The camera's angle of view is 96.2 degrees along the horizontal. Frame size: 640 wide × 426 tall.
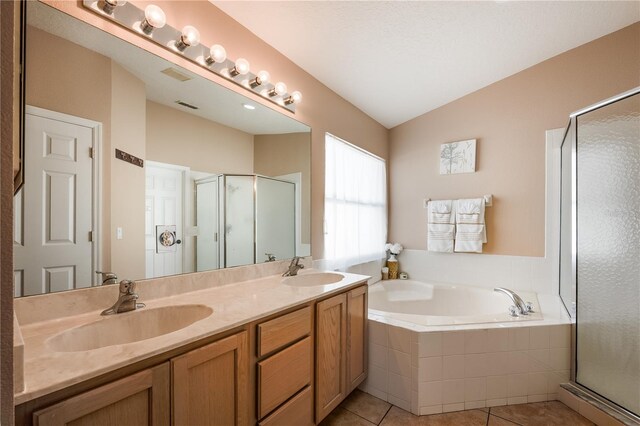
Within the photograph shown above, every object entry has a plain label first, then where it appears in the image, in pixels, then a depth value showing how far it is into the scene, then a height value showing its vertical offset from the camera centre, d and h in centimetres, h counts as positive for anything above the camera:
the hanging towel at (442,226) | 304 -13
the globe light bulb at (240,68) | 167 +85
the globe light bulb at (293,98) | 205 +82
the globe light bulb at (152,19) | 125 +85
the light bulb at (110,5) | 115 +84
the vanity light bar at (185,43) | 119 +83
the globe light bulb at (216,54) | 152 +84
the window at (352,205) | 251 +8
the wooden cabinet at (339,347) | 151 -78
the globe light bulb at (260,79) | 181 +85
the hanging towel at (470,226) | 287 -13
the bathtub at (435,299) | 270 -87
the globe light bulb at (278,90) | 194 +84
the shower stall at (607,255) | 162 -25
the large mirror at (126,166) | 99 +21
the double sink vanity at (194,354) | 71 -45
